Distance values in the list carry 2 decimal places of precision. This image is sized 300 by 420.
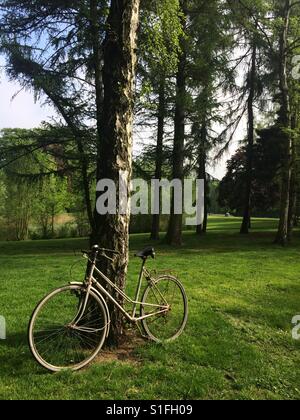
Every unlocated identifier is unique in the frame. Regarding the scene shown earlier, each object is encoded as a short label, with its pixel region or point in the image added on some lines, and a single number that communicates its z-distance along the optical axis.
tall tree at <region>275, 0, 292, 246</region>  17.05
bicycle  4.24
